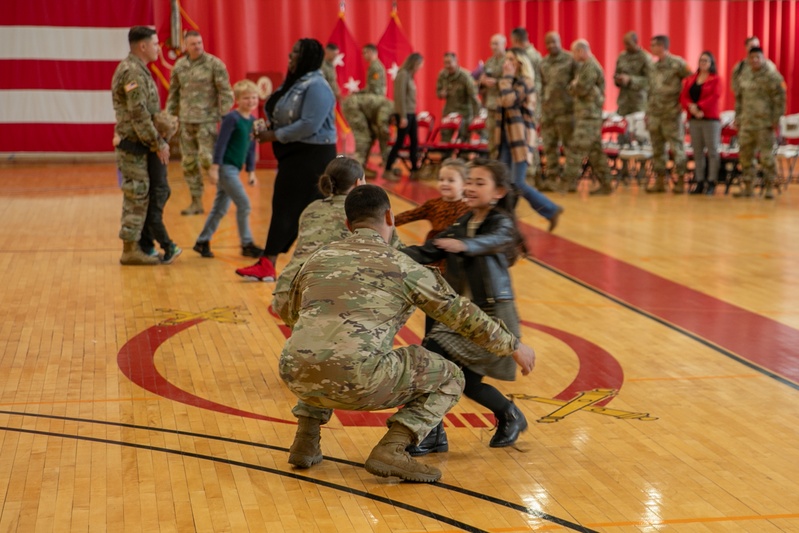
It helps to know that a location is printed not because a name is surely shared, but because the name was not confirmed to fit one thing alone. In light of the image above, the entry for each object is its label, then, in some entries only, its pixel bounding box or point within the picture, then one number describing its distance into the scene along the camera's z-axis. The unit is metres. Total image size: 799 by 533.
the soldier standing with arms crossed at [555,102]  12.62
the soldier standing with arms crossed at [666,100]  12.22
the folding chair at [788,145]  12.77
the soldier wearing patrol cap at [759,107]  11.73
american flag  16.05
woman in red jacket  11.98
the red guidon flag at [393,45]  16.34
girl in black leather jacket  3.93
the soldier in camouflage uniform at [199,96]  10.10
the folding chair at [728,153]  12.66
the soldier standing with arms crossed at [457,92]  14.38
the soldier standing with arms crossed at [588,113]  12.16
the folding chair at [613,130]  13.29
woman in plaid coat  10.30
